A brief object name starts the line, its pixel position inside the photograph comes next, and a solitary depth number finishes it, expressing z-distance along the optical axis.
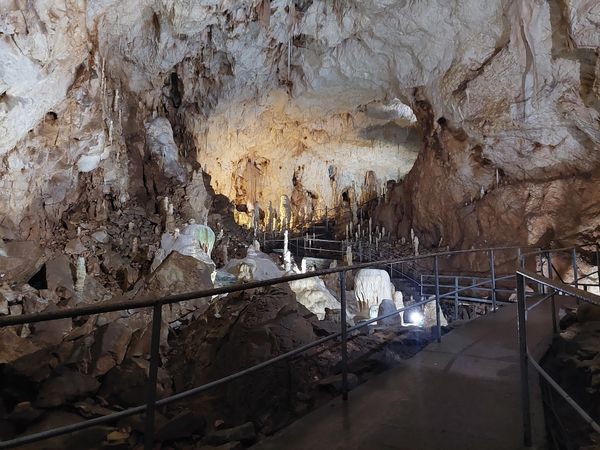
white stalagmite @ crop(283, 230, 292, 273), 15.00
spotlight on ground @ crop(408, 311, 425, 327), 8.58
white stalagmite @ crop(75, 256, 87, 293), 11.17
